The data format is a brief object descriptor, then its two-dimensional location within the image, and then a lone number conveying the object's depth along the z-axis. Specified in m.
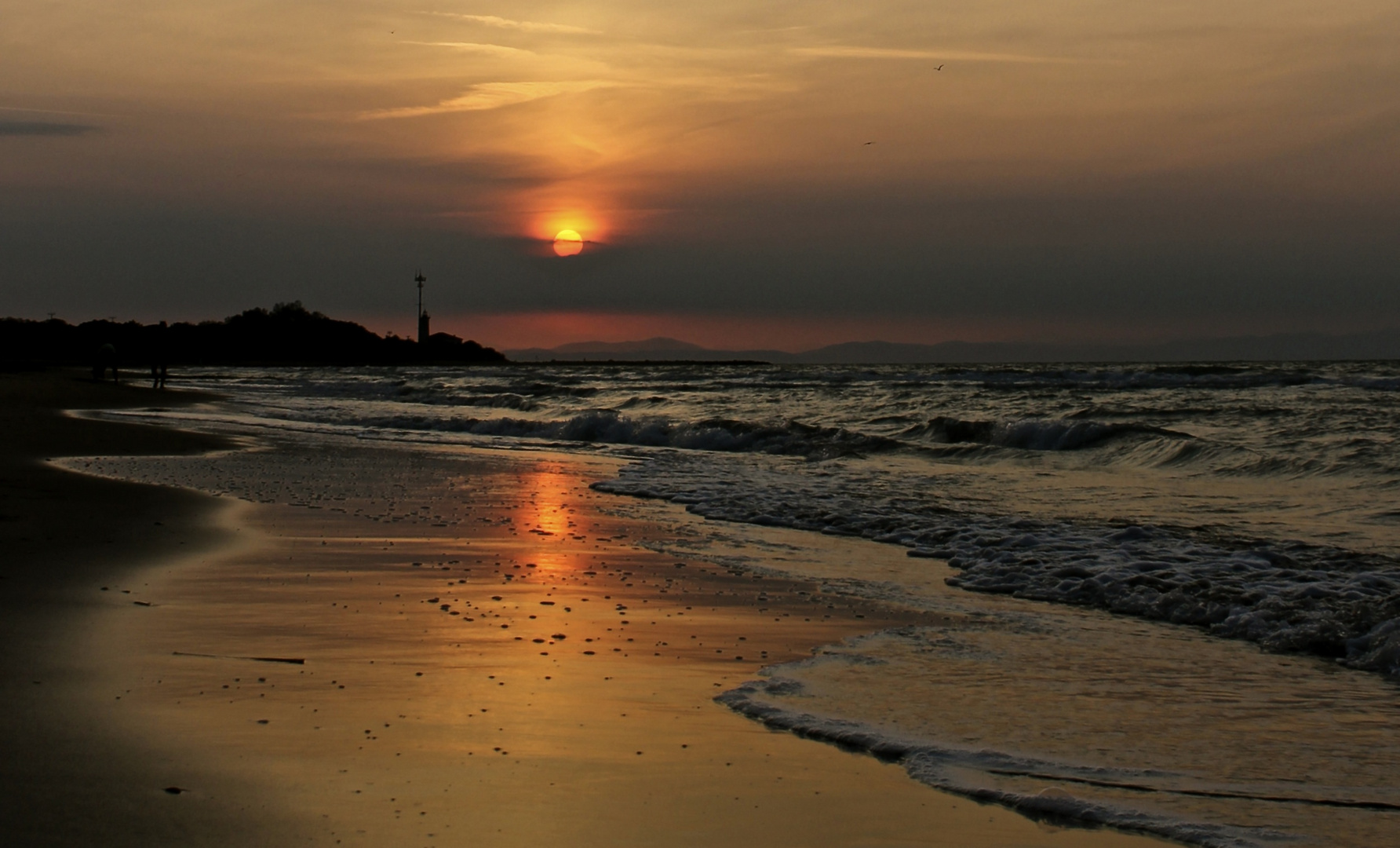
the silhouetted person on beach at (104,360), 51.22
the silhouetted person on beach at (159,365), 45.97
